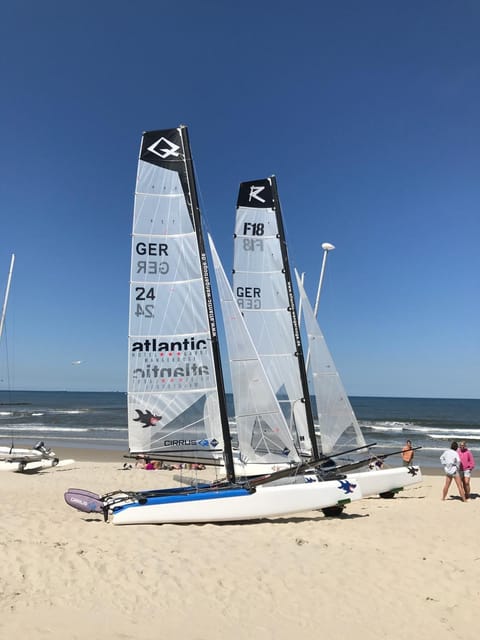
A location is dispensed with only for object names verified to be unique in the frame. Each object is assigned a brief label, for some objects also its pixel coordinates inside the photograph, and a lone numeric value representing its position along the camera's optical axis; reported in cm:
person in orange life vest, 1431
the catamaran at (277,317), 1220
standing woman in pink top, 1098
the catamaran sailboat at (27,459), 1579
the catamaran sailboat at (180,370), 859
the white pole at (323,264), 1687
